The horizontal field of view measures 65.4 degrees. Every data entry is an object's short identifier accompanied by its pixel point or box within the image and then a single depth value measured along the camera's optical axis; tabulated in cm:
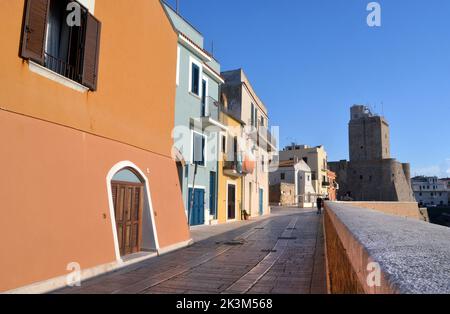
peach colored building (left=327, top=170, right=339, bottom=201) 6838
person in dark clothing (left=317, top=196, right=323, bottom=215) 3113
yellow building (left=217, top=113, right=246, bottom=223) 2194
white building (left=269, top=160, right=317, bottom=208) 5366
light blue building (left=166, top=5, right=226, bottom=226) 1667
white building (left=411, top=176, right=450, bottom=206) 10750
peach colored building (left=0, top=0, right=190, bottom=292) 593
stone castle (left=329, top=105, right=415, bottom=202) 7594
